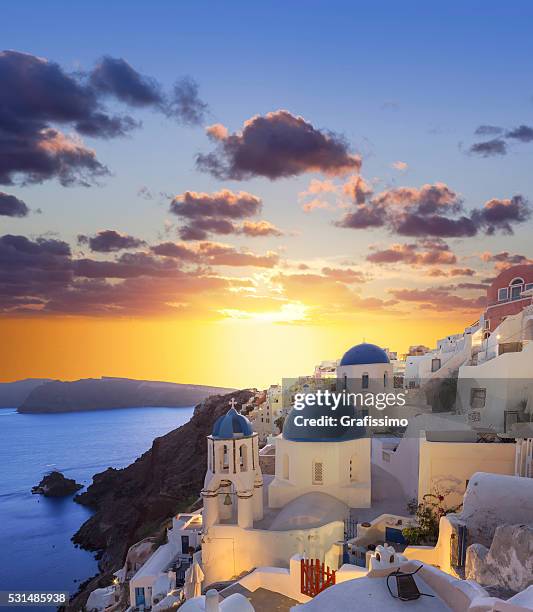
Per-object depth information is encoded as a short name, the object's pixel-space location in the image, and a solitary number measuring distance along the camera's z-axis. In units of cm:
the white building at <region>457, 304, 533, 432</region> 1806
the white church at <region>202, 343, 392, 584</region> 1559
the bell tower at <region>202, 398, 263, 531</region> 1650
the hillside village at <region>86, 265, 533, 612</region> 737
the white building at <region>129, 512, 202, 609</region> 2277
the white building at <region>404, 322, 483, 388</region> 2666
